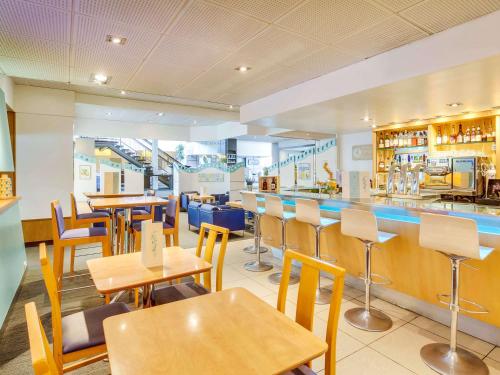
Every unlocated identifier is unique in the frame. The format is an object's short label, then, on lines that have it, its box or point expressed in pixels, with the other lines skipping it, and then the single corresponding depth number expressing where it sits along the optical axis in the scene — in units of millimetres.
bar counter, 2504
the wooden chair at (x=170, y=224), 4089
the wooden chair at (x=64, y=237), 3291
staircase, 14133
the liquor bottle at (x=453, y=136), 6047
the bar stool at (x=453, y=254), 2127
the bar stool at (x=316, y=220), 3492
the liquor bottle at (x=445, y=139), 6173
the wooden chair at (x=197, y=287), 2244
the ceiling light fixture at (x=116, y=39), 3396
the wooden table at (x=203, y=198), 8766
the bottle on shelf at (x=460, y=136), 5953
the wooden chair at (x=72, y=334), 1601
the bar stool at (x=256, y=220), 4574
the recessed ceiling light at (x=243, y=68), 4297
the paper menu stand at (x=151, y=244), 2063
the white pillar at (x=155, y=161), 12406
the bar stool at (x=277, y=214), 4102
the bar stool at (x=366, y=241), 2769
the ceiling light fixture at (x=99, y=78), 4781
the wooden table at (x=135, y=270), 1792
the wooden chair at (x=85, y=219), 3925
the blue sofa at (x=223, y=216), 6388
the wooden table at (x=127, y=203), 3713
